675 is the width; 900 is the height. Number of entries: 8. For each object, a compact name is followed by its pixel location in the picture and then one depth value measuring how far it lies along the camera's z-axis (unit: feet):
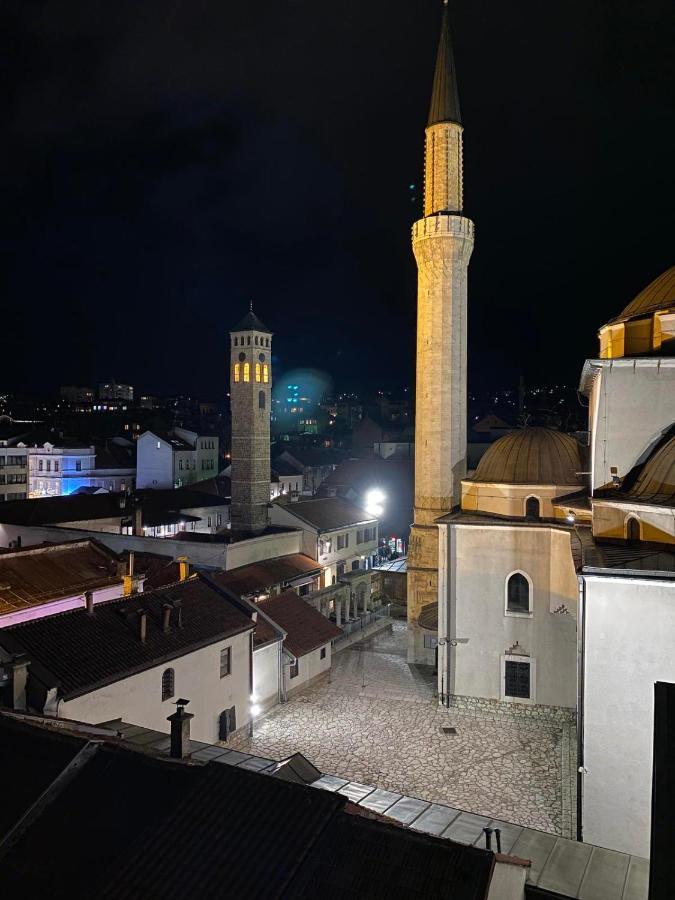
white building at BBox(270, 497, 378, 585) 119.24
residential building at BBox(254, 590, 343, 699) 76.59
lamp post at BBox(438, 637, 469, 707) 74.69
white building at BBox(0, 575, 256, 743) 49.37
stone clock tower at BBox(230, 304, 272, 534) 123.44
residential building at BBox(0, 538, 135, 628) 72.23
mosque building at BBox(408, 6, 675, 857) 47.75
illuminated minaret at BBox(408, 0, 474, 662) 92.38
